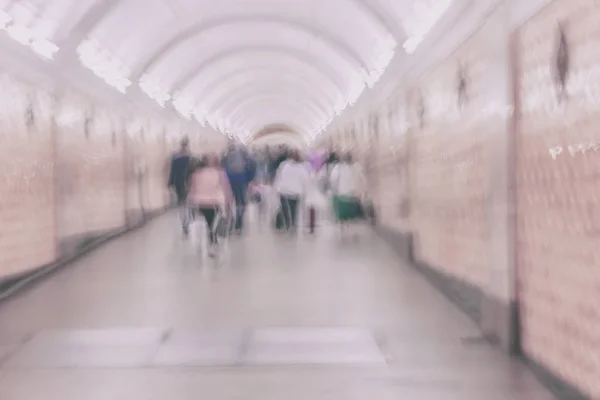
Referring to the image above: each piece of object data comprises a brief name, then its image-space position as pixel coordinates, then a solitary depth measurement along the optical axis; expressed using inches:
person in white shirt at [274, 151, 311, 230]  614.5
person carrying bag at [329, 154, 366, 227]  568.4
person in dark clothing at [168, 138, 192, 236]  587.2
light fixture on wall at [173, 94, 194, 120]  917.4
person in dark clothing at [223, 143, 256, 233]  617.3
